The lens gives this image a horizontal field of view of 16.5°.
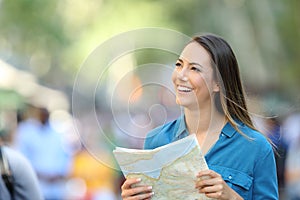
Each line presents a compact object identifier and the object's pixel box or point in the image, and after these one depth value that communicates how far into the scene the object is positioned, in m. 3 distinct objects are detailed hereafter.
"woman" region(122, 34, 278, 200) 4.13
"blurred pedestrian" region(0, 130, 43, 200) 5.62
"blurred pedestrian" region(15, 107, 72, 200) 12.55
